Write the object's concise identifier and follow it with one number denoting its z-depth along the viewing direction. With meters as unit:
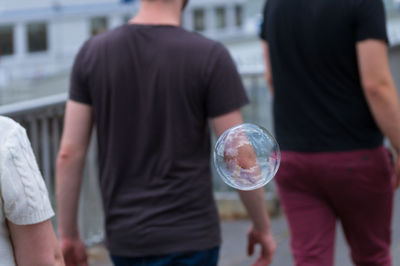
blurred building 36.94
